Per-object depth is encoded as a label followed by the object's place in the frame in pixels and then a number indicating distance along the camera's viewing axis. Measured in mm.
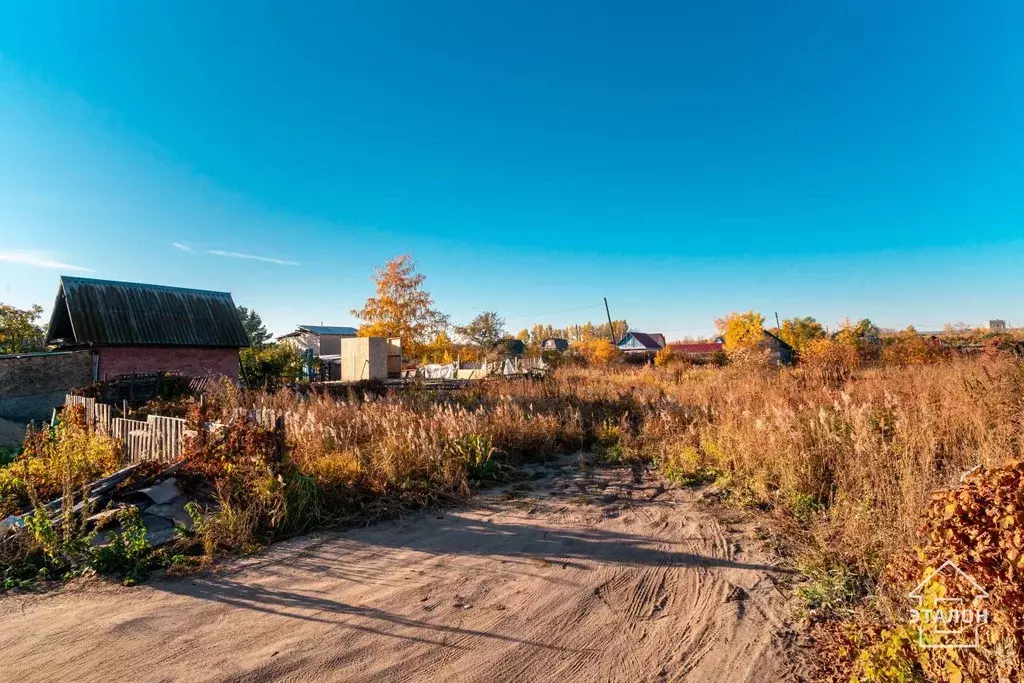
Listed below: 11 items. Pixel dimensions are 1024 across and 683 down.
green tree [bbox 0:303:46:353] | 24250
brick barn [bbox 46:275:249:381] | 18359
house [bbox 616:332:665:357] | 60125
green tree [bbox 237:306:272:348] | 70375
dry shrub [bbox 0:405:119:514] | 6957
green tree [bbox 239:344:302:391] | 23469
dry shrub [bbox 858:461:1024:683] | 2090
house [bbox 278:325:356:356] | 63125
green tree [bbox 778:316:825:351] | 36459
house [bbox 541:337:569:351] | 61512
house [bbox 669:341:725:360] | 57491
